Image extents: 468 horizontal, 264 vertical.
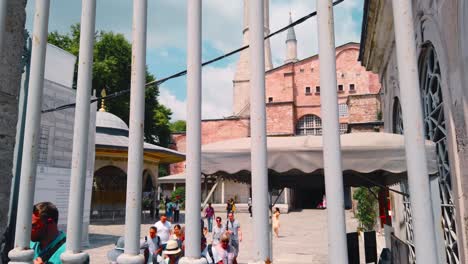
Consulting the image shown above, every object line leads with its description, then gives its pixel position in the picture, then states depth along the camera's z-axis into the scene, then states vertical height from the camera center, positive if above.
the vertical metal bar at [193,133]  3.23 +0.56
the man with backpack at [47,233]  3.55 -0.36
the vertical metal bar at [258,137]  3.04 +0.50
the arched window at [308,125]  41.62 +7.92
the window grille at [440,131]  4.89 +0.91
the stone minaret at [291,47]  56.84 +23.05
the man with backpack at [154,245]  7.29 -1.03
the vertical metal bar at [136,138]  3.30 +0.54
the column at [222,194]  34.11 +0.08
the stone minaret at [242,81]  48.42 +15.51
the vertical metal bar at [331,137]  2.76 +0.44
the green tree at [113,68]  33.47 +11.90
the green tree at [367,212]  15.34 -0.78
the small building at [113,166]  20.06 +1.70
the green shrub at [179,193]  34.66 +0.21
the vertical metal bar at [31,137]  3.50 +0.61
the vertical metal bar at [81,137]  3.46 +0.58
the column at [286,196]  31.33 -0.15
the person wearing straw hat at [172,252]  4.93 -0.76
